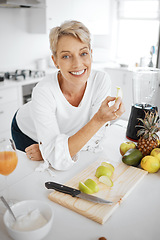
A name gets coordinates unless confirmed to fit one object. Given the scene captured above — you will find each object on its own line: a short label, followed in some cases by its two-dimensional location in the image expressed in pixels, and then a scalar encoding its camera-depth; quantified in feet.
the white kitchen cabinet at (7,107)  9.23
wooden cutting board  2.69
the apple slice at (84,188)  2.96
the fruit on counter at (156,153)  3.61
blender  4.68
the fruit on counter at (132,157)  3.63
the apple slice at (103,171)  3.28
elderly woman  3.74
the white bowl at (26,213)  2.20
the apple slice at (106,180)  3.14
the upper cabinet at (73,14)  11.06
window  13.75
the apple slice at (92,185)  3.00
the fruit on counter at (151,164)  3.51
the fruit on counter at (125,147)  3.89
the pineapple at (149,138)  3.82
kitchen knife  2.82
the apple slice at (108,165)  3.46
